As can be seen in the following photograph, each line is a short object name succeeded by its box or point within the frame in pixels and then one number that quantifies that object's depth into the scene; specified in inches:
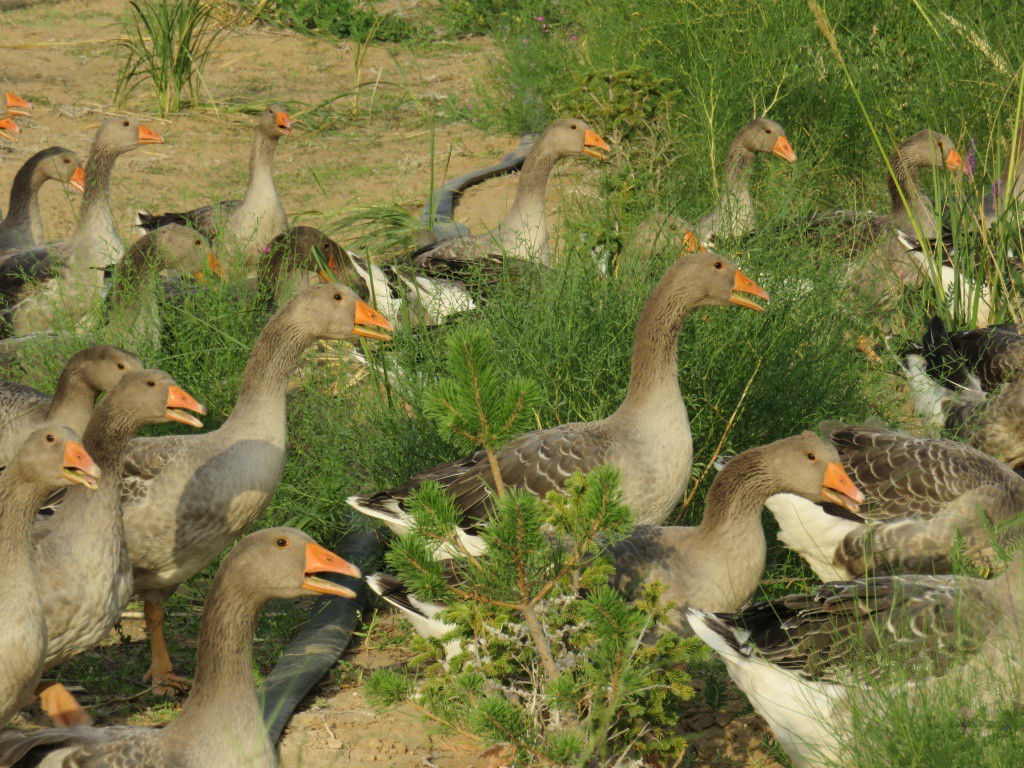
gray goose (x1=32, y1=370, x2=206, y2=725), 360.5
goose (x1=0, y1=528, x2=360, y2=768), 297.9
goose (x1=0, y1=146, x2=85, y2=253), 735.7
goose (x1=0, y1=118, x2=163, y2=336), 604.1
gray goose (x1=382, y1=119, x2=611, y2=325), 546.9
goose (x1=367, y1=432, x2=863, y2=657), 370.3
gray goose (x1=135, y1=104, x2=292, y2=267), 717.3
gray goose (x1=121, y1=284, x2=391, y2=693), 413.1
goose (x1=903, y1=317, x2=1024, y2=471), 510.3
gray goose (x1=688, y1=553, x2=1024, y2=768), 308.5
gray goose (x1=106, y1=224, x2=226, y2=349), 524.4
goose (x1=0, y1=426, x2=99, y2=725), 323.6
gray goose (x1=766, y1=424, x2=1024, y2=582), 422.0
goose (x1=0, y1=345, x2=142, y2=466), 453.1
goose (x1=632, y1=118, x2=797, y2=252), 539.5
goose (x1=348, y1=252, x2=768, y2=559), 402.9
